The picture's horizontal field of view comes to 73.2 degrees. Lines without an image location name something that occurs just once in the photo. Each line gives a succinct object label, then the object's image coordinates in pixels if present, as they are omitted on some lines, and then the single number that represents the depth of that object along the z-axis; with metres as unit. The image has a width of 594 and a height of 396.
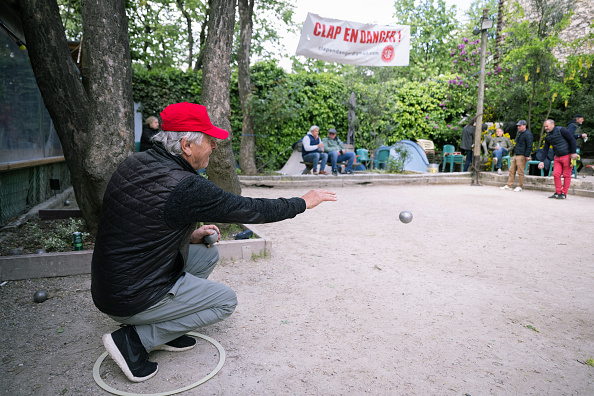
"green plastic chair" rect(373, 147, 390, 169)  15.17
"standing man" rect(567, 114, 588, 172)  11.75
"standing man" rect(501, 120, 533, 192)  11.30
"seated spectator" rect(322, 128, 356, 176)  12.49
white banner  12.84
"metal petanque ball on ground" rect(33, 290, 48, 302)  3.60
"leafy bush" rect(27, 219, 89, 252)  4.48
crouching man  2.29
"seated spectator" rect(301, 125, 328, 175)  12.04
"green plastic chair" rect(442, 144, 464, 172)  15.62
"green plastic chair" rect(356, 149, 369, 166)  14.57
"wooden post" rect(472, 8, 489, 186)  13.05
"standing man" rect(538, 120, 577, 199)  10.04
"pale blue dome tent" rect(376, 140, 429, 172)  14.93
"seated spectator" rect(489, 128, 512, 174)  13.88
